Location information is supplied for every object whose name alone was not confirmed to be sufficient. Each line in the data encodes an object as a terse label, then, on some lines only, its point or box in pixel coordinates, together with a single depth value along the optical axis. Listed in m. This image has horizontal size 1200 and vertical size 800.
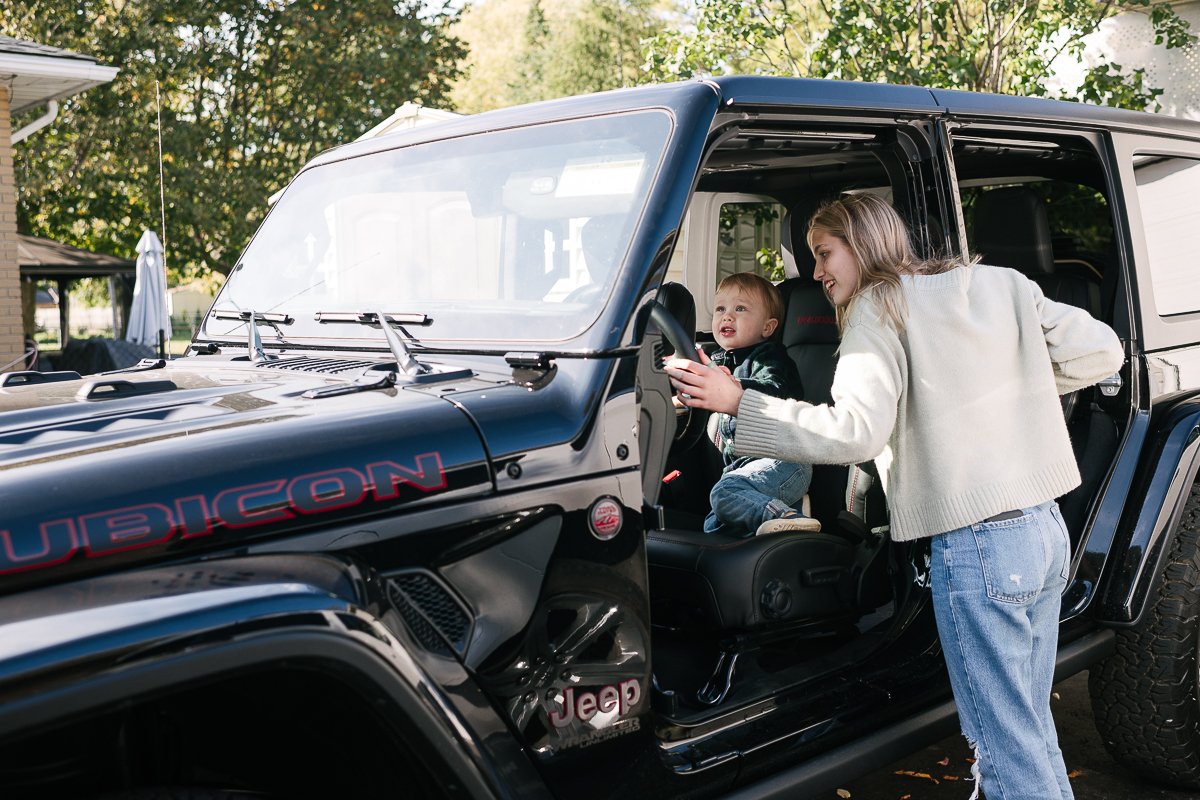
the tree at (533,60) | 35.81
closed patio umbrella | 11.31
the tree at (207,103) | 19.89
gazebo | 17.19
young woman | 2.36
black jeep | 1.60
